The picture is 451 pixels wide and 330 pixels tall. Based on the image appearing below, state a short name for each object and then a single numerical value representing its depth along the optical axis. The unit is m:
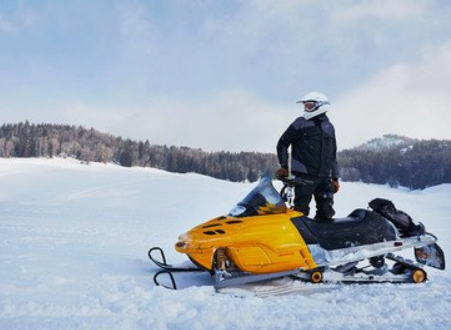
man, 4.59
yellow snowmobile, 3.79
